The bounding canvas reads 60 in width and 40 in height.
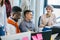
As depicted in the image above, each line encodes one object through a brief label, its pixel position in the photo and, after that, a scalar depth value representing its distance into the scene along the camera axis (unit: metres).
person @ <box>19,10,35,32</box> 2.75
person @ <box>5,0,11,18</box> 2.72
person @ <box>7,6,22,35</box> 2.53
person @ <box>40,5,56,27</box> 3.14
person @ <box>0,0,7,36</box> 2.32
